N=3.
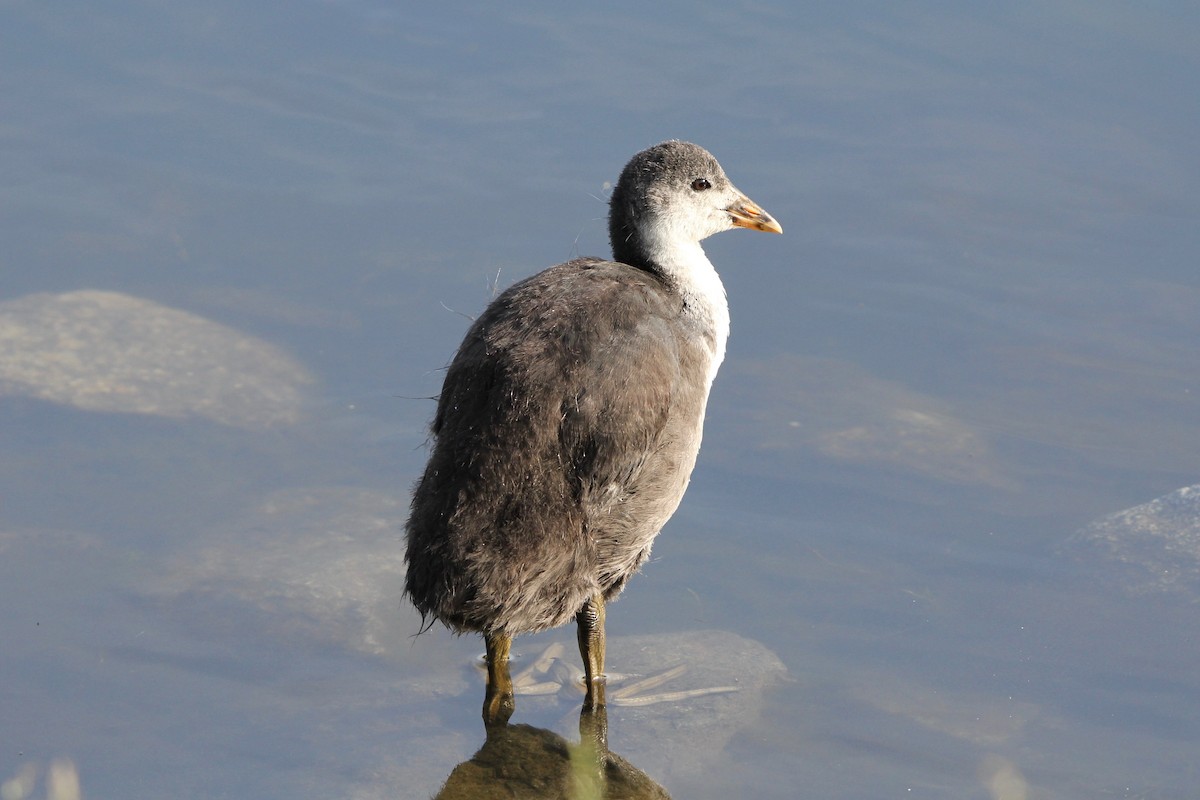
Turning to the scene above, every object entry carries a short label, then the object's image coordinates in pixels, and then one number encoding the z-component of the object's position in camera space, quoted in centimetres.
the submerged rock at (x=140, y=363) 1741
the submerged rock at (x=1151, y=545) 1523
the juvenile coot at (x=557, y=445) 1084
